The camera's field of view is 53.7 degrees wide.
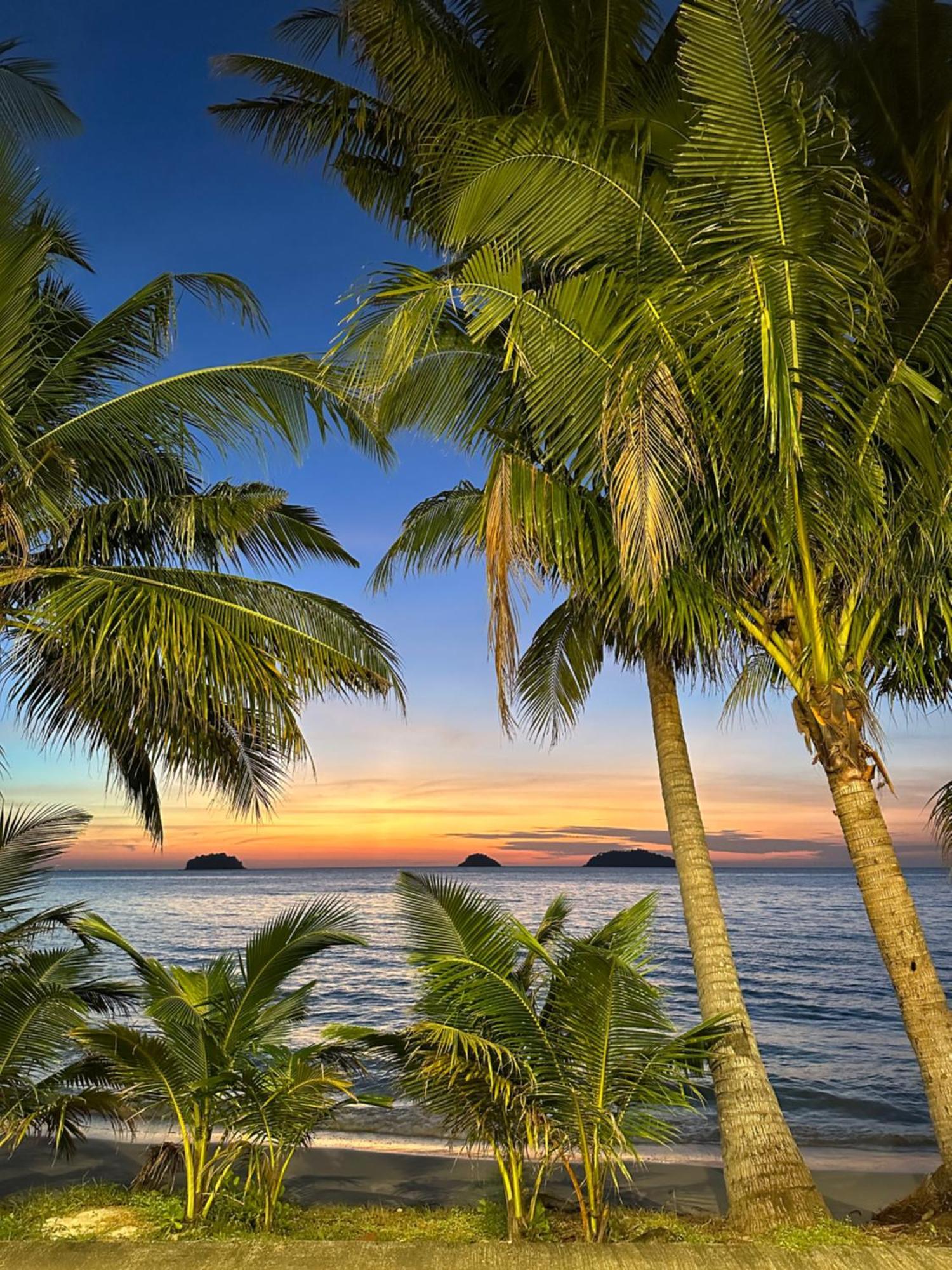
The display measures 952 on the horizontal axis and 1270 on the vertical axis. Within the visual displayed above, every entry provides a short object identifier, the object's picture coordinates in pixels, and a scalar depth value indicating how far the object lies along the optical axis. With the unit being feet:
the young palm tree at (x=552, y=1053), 17.40
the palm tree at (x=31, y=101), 23.62
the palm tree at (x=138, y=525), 21.21
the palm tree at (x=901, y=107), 24.08
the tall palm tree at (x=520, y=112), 20.16
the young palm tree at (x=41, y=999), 19.57
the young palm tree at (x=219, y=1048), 18.93
